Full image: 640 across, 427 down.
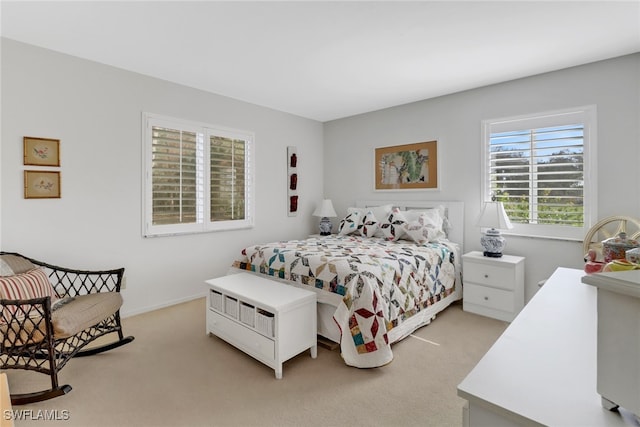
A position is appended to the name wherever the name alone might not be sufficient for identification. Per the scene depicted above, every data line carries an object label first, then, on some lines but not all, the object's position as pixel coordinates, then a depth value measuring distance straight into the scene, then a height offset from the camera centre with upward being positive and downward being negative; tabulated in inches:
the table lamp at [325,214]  188.1 -2.8
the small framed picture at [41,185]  103.1 +8.1
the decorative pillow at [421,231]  135.5 -9.4
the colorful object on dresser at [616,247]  54.1 -6.5
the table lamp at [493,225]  124.4 -6.0
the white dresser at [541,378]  24.9 -16.2
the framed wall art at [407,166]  158.4 +23.5
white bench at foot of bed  83.7 -31.8
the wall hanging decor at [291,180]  187.3 +17.8
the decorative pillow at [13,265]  87.8 -16.8
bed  86.9 -20.9
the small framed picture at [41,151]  102.8 +19.5
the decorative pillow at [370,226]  156.9 -8.3
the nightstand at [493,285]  119.6 -30.1
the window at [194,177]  132.5 +15.0
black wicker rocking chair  74.4 -30.2
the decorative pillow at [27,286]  81.5 -21.4
